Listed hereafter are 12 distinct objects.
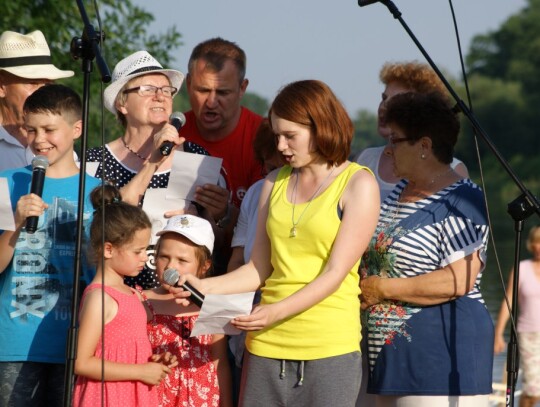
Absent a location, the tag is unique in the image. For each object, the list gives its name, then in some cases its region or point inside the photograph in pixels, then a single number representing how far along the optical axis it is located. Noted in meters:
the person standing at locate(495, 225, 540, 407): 17.59
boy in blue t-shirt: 9.41
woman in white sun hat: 10.53
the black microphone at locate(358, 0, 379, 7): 9.65
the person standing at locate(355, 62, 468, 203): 10.80
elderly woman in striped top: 9.50
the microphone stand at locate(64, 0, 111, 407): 8.45
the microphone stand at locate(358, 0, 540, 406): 9.27
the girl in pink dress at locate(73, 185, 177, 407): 9.05
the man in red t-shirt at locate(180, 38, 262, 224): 11.41
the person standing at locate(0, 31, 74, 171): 11.34
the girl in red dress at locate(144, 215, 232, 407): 9.70
